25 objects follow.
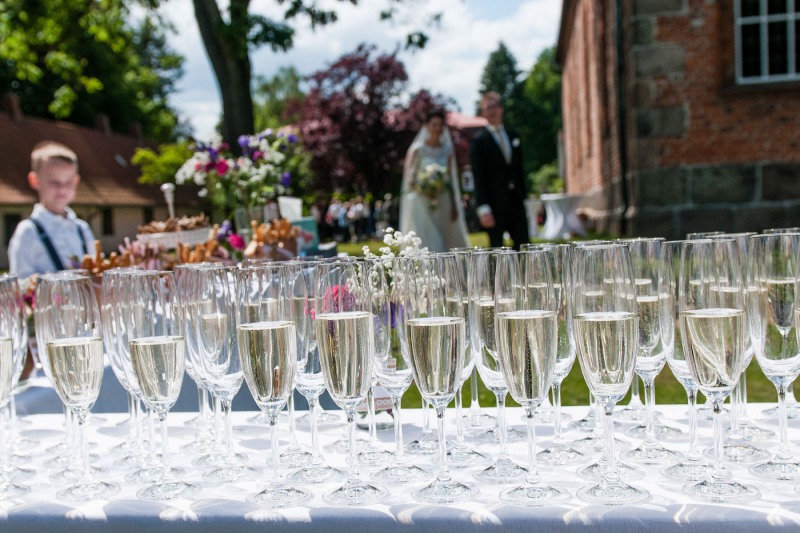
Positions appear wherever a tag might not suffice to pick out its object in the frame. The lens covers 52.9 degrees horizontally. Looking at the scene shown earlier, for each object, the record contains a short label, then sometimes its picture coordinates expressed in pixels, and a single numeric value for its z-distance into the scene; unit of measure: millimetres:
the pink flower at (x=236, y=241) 4503
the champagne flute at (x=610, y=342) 1469
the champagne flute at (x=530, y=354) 1485
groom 8969
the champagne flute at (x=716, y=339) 1437
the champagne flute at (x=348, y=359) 1545
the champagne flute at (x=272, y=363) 1566
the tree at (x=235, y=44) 10055
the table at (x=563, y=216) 20422
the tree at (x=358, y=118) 33031
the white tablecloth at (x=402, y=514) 1344
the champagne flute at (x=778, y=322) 1544
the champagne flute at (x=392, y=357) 1622
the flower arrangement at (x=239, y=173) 5613
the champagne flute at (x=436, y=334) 1543
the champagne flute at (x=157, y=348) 1660
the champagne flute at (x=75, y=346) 1679
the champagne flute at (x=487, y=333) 1635
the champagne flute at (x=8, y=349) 1740
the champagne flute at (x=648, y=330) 1736
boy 4645
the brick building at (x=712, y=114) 11281
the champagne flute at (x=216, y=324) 1715
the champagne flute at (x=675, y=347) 1587
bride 9844
